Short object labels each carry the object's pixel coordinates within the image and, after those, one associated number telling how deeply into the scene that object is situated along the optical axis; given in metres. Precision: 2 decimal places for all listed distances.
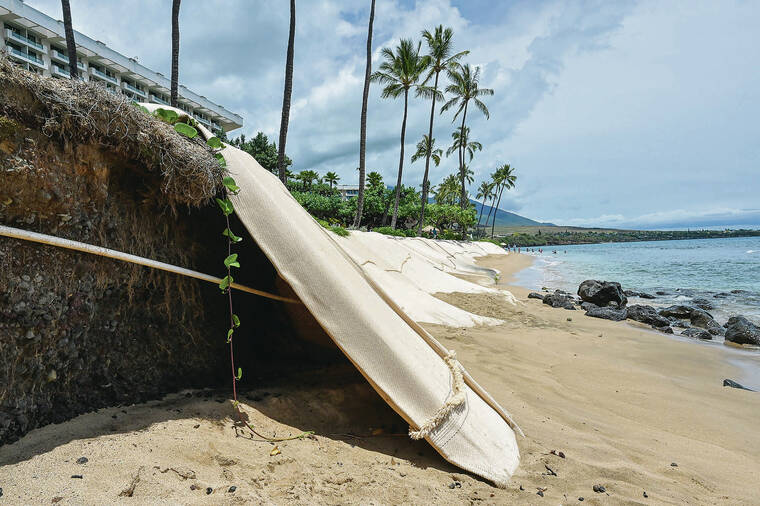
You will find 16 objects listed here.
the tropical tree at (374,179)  41.13
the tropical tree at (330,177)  52.88
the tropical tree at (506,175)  61.25
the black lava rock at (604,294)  11.99
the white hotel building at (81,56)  36.81
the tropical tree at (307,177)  46.53
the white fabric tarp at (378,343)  2.44
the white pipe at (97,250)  1.76
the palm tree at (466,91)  35.41
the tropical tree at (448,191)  54.45
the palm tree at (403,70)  22.91
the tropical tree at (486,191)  67.68
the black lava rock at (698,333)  8.46
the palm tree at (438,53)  26.48
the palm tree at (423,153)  48.56
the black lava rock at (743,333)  7.76
